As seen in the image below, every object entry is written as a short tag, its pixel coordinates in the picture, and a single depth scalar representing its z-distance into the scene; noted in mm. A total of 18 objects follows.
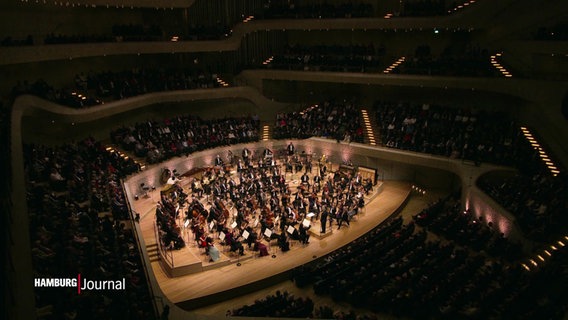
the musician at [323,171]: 21359
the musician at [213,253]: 14789
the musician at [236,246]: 15078
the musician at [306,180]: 20256
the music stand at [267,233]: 14961
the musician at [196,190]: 19703
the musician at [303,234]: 15797
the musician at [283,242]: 15531
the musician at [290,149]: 24781
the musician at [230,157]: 23844
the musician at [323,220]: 16500
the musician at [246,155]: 23403
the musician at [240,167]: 22084
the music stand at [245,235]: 14493
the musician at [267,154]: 23375
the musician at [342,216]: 17125
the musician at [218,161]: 22925
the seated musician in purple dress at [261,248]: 15289
